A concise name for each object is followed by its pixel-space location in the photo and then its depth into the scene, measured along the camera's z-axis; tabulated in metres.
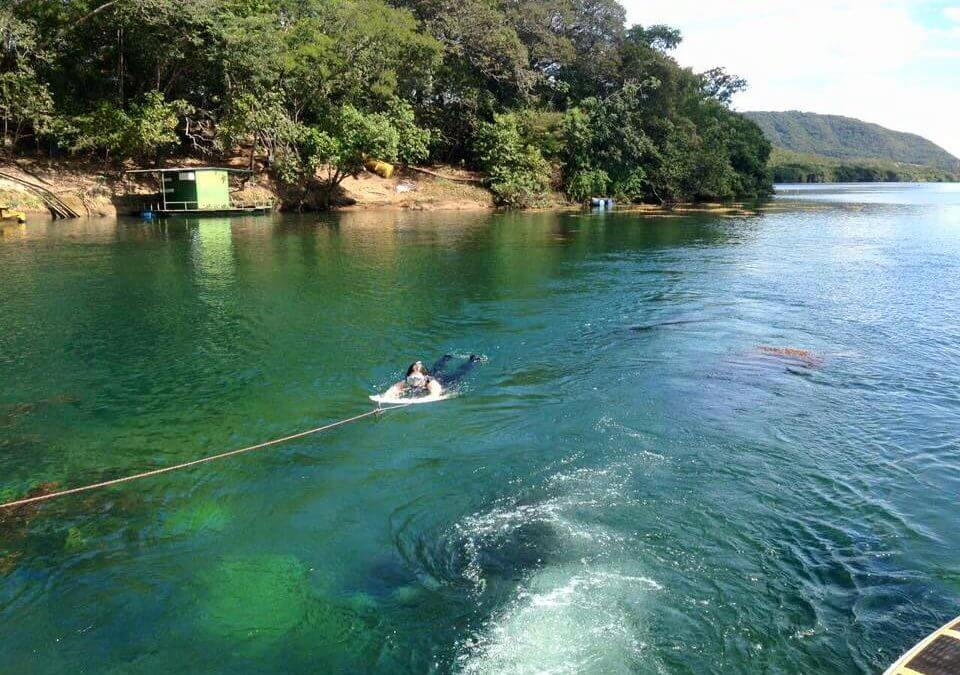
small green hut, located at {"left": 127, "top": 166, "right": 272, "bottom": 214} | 45.97
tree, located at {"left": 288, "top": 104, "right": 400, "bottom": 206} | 49.72
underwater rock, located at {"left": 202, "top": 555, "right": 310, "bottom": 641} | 6.84
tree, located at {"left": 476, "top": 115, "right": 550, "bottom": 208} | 59.51
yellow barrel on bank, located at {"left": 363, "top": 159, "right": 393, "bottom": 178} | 61.31
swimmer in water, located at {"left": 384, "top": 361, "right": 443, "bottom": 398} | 13.19
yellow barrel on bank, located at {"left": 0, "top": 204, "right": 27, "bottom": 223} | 41.09
